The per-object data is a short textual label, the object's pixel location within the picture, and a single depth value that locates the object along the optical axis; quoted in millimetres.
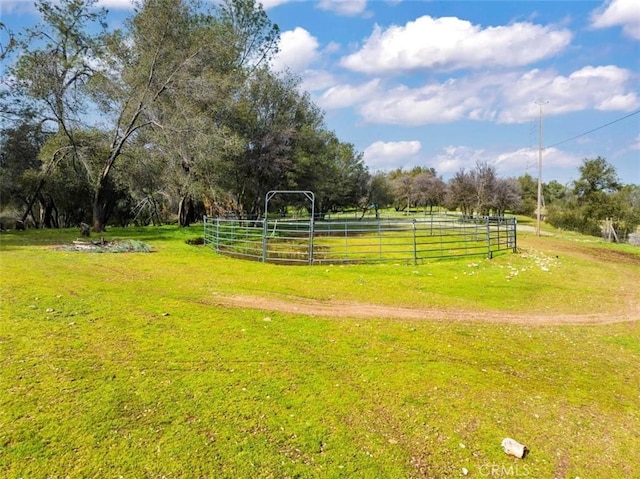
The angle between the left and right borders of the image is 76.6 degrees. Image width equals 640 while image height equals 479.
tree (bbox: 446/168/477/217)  37375
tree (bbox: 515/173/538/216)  54753
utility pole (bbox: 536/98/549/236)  23350
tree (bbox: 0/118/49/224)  19547
